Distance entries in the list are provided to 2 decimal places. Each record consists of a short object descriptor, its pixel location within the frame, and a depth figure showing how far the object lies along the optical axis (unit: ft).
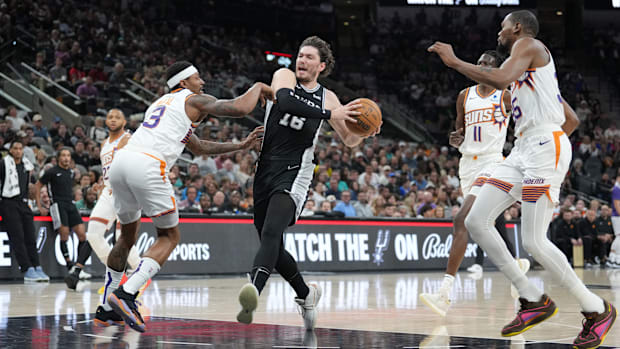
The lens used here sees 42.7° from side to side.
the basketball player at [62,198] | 41.65
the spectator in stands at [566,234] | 65.92
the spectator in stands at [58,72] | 67.51
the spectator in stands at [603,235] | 68.18
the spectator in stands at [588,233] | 67.21
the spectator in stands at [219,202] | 50.83
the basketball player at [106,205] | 30.86
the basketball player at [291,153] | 20.03
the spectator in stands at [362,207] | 57.57
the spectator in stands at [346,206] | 56.34
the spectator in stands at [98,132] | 57.98
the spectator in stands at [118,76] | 71.77
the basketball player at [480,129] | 29.81
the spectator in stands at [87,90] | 66.95
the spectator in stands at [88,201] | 46.34
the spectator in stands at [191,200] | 50.57
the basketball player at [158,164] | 20.38
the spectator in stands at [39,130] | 57.11
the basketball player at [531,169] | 19.07
